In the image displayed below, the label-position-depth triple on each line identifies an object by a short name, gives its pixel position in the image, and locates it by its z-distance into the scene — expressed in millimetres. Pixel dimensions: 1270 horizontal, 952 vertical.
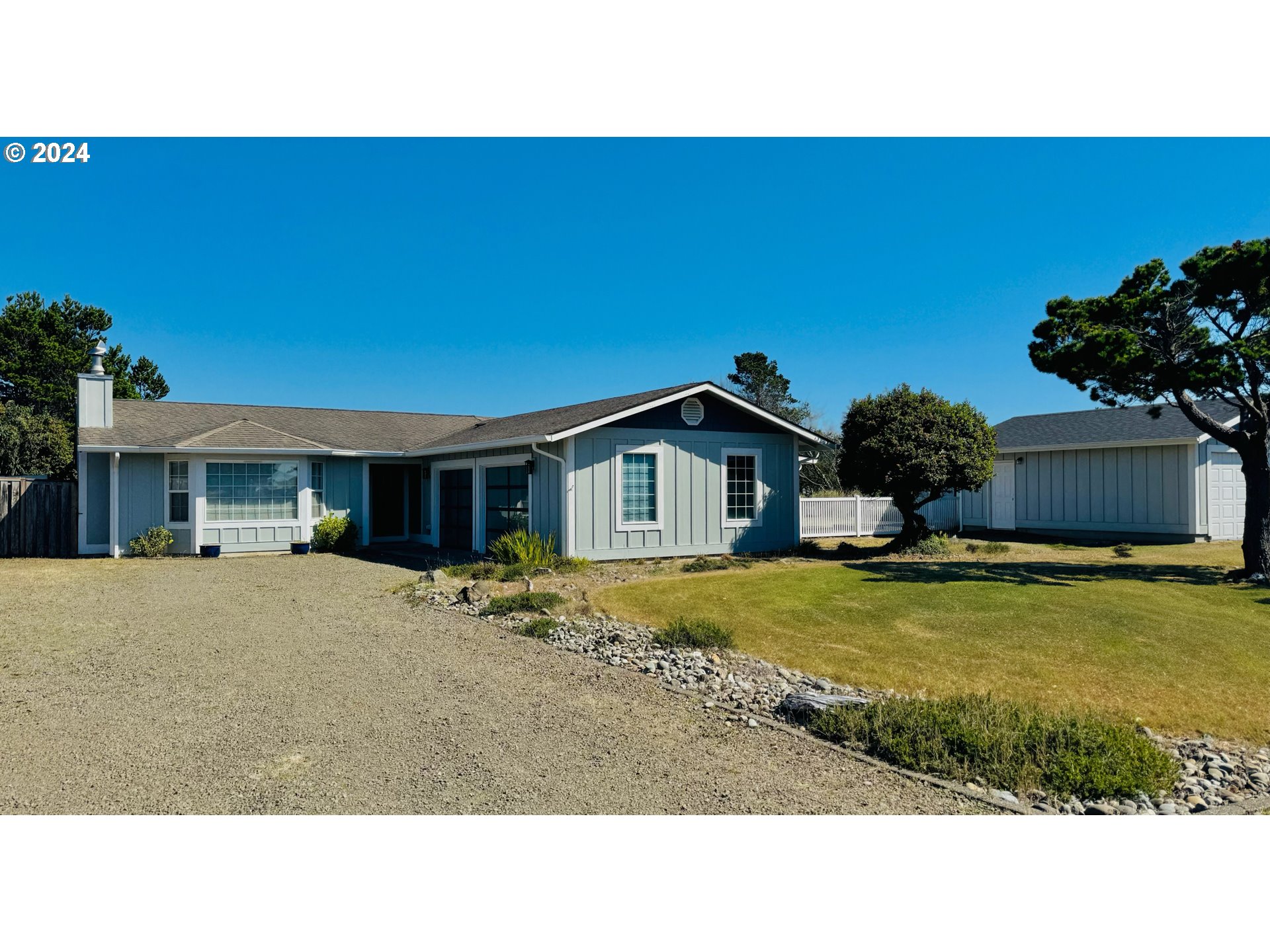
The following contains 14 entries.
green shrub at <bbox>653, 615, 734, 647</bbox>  8281
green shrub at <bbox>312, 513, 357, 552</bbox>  18516
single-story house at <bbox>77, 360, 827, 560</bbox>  15250
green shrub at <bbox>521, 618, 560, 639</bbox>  8812
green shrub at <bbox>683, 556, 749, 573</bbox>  14619
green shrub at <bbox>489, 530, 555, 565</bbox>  13977
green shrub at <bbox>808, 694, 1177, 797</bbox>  4707
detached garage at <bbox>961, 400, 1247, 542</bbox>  19578
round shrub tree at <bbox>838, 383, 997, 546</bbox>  16141
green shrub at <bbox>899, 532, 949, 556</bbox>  17000
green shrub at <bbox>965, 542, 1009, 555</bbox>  17286
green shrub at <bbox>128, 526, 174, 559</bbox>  17109
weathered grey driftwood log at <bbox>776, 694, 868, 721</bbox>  5797
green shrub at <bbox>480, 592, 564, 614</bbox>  10164
